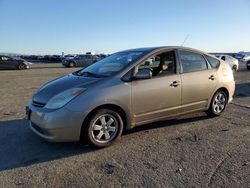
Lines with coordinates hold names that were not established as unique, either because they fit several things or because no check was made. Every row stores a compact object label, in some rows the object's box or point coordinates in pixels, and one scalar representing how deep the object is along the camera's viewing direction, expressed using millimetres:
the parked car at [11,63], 17396
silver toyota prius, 2939
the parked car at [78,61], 21366
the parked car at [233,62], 13108
